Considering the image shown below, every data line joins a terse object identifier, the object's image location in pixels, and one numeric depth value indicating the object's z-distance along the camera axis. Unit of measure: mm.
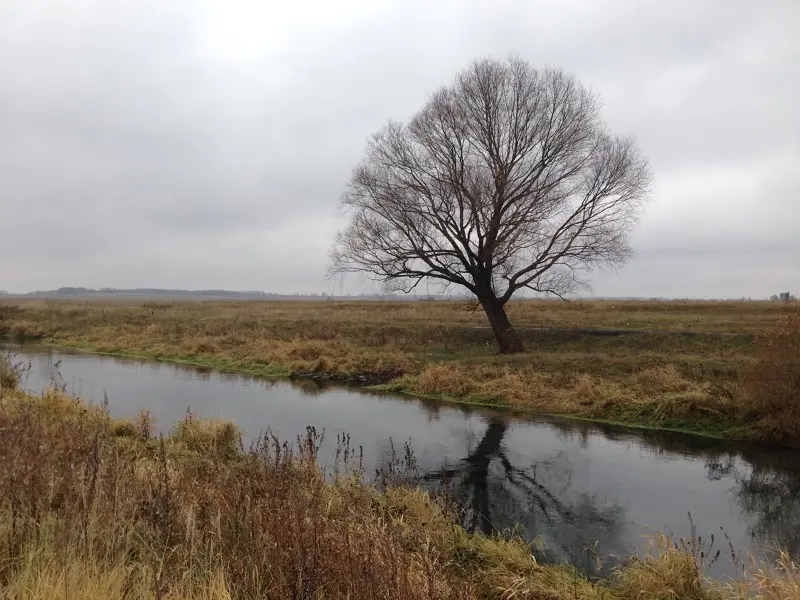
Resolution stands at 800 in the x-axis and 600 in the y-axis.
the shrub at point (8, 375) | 12401
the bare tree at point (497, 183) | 20172
